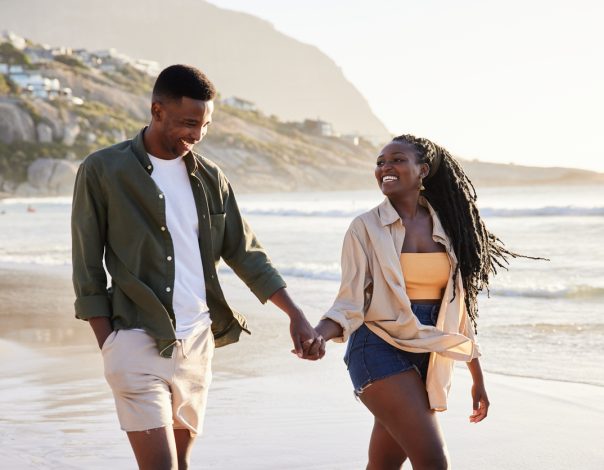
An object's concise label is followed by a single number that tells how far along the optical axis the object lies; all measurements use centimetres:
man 333
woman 374
